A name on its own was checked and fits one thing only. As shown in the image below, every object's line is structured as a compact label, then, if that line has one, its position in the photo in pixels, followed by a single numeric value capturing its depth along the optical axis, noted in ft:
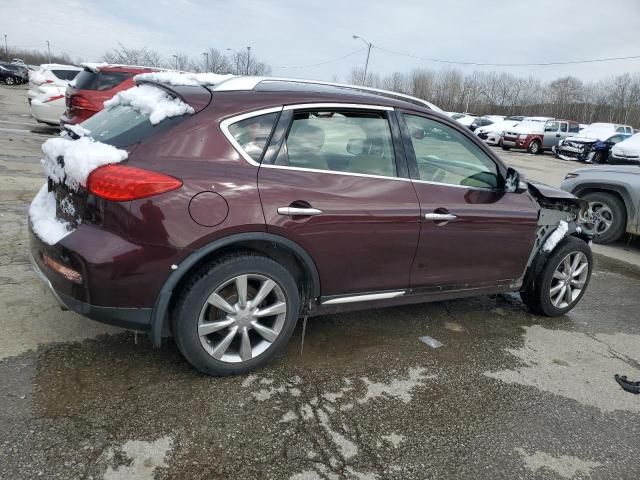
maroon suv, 8.36
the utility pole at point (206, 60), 153.89
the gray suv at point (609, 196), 22.72
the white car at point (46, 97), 41.70
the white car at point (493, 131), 88.02
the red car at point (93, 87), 29.66
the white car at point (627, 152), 43.46
